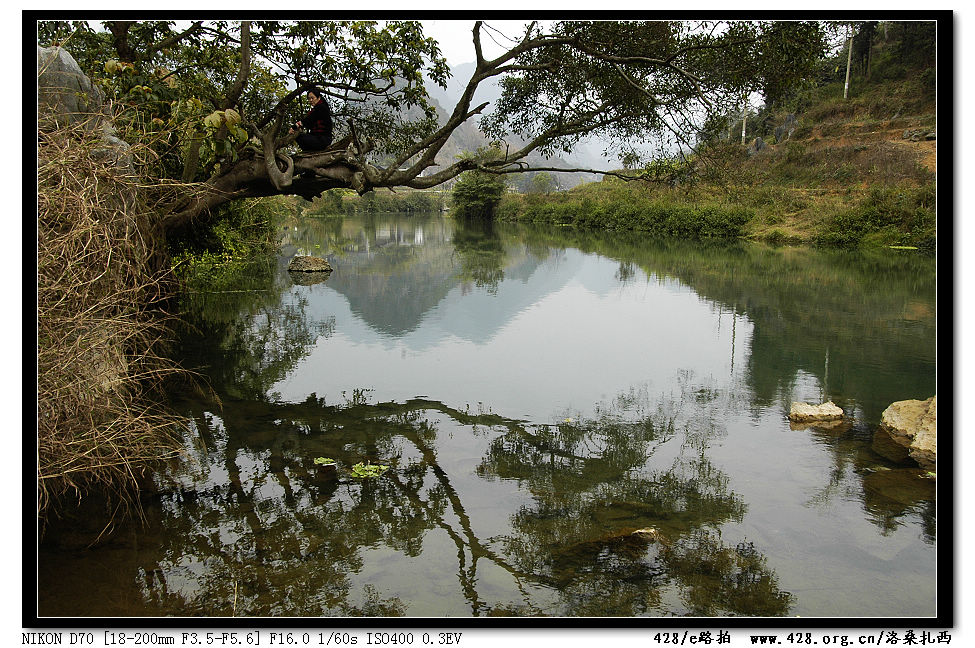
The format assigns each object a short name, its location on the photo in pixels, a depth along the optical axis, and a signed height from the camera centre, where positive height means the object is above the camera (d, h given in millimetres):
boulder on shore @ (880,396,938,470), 6301 -1158
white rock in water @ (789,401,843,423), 7578 -1124
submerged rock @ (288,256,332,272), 20828 +1681
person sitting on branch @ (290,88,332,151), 9797 +2899
